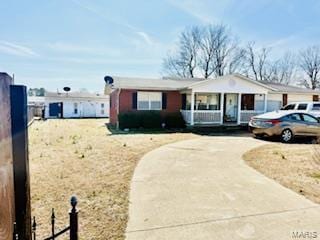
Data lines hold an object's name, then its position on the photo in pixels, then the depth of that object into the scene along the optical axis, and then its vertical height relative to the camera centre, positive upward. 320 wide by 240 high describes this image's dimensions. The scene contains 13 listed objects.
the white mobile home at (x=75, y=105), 38.72 +0.01
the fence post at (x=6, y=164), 1.59 -0.37
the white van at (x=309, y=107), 18.18 +0.06
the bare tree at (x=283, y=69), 53.09 +7.40
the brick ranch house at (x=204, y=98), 19.88 +0.71
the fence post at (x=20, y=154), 1.91 -0.35
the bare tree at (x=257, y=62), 51.81 +8.59
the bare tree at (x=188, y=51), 49.38 +9.92
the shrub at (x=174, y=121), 20.34 -1.09
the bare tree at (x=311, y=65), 51.88 +8.16
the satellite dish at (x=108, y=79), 22.00 +2.12
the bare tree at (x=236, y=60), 50.41 +8.65
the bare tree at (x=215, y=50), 49.50 +10.24
